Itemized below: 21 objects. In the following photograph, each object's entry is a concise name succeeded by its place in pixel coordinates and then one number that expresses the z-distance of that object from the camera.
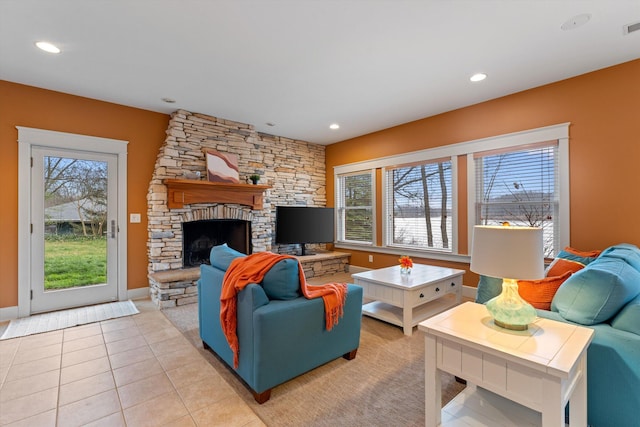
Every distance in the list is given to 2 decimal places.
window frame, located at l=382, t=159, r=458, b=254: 4.25
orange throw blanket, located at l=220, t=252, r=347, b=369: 1.95
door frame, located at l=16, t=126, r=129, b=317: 3.35
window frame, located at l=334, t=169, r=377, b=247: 5.38
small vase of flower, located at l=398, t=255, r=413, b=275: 3.43
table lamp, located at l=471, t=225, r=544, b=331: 1.36
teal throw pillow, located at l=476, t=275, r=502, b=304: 2.25
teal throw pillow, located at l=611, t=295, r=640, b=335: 1.44
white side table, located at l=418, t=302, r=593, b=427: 1.18
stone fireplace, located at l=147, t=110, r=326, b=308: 3.96
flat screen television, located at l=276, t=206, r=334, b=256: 5.26
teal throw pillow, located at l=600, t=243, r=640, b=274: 1.91
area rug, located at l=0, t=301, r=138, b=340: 3.03
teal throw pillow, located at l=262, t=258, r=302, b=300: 1.98
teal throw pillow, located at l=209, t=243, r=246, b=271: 2.35
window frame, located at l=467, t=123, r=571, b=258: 3.31
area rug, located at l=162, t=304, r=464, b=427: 1.75
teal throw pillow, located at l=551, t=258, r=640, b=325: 1.52
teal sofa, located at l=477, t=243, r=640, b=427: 1.37
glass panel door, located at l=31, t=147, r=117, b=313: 3.50
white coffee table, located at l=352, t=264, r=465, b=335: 2.95
